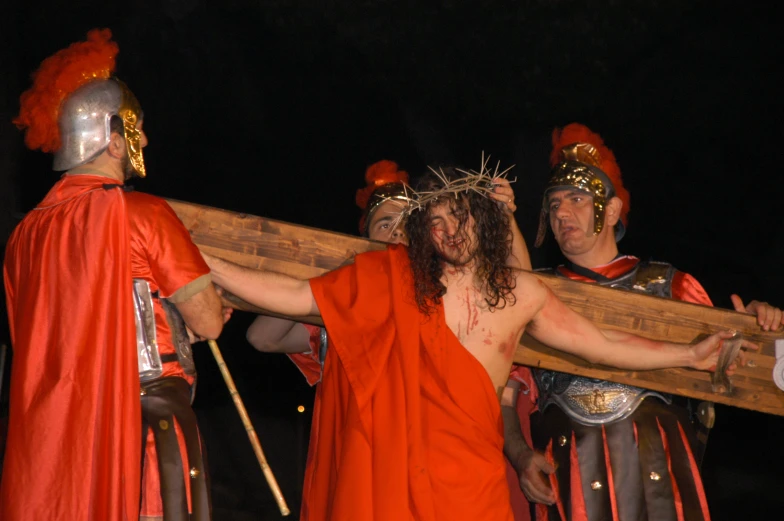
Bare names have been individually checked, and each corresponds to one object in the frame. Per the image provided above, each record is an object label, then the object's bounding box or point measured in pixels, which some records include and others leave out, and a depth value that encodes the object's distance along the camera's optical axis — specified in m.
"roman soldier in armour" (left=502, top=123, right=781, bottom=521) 8.62
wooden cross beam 8.00
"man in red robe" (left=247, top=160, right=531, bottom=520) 8.09
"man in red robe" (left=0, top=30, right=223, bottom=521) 6.80
